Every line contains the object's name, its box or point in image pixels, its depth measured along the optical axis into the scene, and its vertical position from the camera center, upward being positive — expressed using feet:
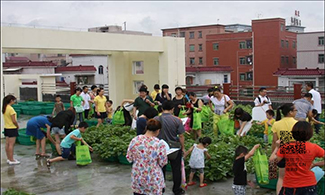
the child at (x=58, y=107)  47.88 -2.80
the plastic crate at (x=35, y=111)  74.18 -4.94
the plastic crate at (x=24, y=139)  44.06 -5.72
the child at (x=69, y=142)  33.39 -4.68
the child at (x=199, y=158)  26.78 -4.69
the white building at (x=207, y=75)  179.93 +1.30
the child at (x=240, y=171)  22.71 -4.69
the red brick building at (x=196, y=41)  215.72 +18.20
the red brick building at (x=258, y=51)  179.42 +10.91
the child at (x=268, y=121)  35.22 -3.44
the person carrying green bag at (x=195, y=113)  38.70 -2.95
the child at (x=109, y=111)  48.46 -3.38
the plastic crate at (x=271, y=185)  25.55 -6.09
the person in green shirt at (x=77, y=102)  50.80 -2.44
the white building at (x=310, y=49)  166.61 +10.08
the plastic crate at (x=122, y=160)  34.01 -6.03
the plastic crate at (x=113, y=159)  35.01 -6.13
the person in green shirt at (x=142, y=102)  35.24 -1.78
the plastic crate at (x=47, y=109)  73.61 -4.70
